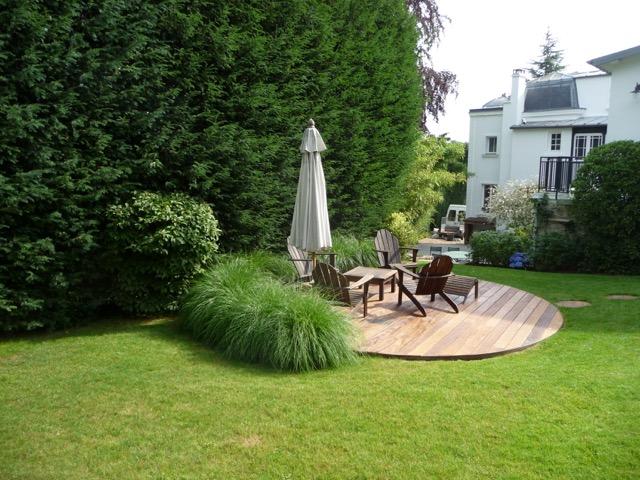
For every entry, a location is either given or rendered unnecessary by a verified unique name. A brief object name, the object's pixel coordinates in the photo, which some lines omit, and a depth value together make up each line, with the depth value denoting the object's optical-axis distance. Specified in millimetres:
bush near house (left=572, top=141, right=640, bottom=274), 11586
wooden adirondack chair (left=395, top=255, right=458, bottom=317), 6887
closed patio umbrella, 7246
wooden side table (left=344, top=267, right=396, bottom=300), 7352
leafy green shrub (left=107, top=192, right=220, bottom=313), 6223
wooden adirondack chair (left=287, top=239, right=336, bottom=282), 7590
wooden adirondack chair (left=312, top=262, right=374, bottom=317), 6415
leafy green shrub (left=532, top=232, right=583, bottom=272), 12375
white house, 25547
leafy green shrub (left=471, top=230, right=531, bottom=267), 13352
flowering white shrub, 17422
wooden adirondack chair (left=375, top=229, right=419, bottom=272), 8598
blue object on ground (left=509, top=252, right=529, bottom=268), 12945
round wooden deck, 5551
